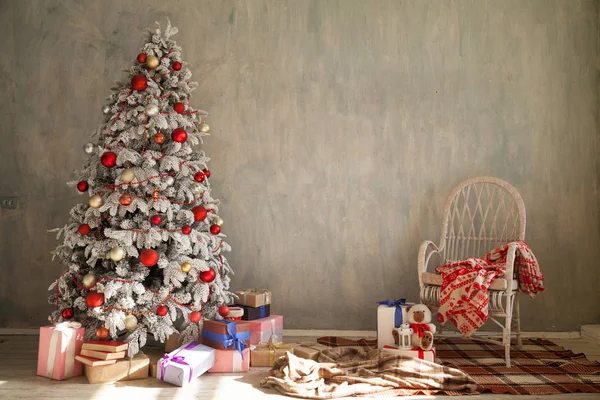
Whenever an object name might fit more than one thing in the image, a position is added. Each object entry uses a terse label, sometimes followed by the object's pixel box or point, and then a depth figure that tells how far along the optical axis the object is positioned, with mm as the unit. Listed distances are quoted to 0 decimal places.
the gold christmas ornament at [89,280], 2887
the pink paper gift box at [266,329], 3289
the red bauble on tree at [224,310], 3139
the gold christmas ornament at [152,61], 3049
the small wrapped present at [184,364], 2721
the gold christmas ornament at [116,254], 2866
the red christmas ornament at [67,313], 2951
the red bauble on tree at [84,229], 2963
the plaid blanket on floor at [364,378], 2617
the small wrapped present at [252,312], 3355
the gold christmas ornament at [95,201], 2914
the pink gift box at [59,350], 2785
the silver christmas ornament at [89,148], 3051
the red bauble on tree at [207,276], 3042
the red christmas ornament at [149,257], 2900
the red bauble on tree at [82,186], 3047
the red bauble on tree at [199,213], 3111
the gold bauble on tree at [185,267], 2973
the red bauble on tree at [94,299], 2819
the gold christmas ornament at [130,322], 2875
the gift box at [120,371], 2738
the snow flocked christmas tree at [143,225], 2908
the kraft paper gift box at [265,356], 3080
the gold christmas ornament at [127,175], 2904
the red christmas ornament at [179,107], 3131
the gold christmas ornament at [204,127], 3336
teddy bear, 2992
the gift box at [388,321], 3184
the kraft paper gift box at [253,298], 3350
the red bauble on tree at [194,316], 3006
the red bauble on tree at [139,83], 3037
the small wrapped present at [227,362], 2984
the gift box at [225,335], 3010
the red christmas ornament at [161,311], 2900
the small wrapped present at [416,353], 2906
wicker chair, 3527
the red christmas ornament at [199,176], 3190
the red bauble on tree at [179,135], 3068
